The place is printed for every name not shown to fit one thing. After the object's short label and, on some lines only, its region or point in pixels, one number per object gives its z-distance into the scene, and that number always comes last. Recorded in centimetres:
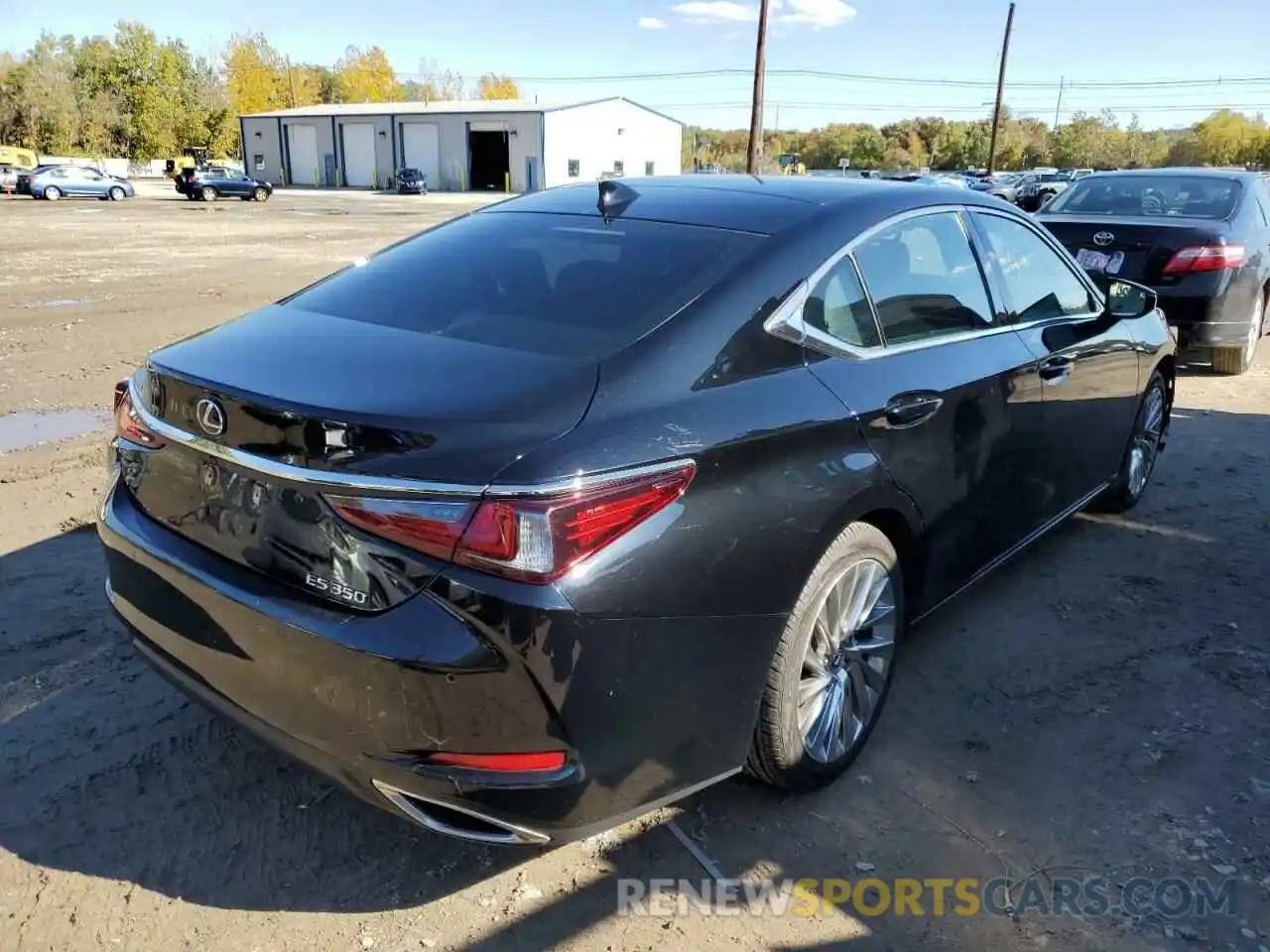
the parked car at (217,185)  4253
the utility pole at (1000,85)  4747
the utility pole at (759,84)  3150
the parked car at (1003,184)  3751
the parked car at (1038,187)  3180
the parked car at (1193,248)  735
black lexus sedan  197
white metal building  6269
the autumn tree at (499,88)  11819
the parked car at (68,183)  4041
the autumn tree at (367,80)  10488
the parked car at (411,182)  5681
